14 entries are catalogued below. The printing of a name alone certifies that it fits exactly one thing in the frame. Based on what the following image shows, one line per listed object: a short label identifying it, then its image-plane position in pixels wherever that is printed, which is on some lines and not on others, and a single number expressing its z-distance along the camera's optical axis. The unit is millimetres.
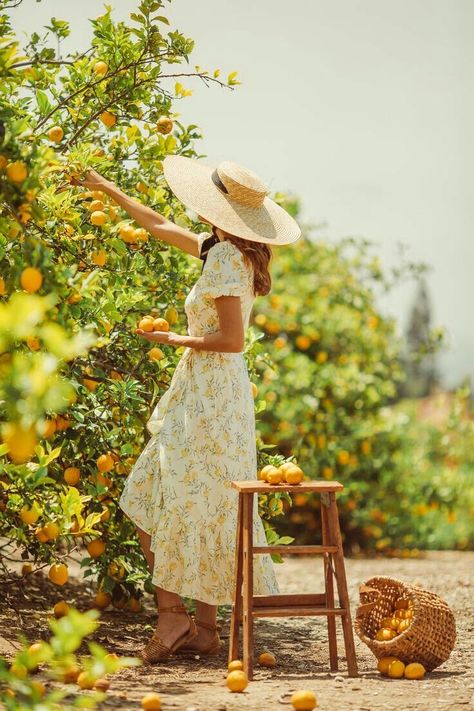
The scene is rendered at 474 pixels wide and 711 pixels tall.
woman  7082
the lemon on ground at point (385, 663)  6883
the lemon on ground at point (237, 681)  6043
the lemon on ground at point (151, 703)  5367
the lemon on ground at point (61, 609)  7902
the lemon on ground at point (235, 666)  6590
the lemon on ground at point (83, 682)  5508
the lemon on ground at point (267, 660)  7215
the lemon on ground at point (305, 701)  5520
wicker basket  6887
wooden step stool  6562
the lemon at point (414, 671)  6734
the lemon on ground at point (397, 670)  6777
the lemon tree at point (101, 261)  6711
